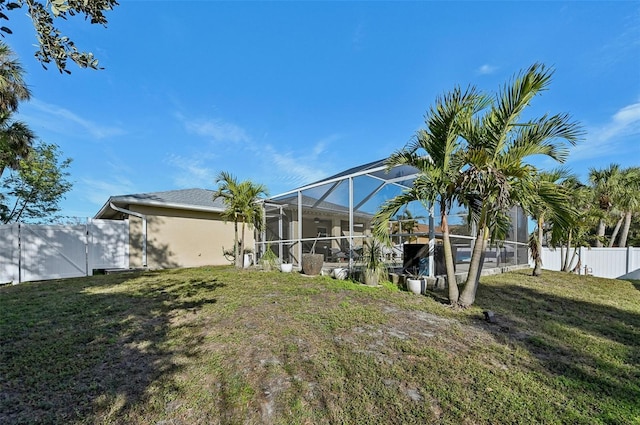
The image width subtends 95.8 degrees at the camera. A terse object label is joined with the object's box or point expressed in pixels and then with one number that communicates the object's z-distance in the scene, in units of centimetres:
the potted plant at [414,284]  661
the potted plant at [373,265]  727
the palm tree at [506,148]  498
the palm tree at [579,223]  1046
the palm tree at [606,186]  1539
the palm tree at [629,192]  1482
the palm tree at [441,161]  533
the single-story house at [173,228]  1158
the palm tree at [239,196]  1105
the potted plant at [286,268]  973
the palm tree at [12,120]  921
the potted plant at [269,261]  1034
